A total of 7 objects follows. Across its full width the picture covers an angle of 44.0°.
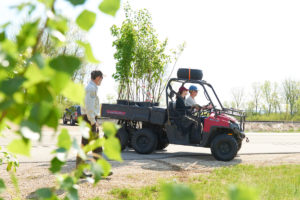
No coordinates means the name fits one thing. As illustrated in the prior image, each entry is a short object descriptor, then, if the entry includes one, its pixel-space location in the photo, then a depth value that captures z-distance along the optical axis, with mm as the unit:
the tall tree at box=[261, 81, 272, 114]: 49406
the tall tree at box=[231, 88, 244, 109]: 46969
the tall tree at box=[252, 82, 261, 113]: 47906
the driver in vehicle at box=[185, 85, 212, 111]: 8840
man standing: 5668
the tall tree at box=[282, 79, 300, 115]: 47131
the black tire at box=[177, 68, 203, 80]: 8758
